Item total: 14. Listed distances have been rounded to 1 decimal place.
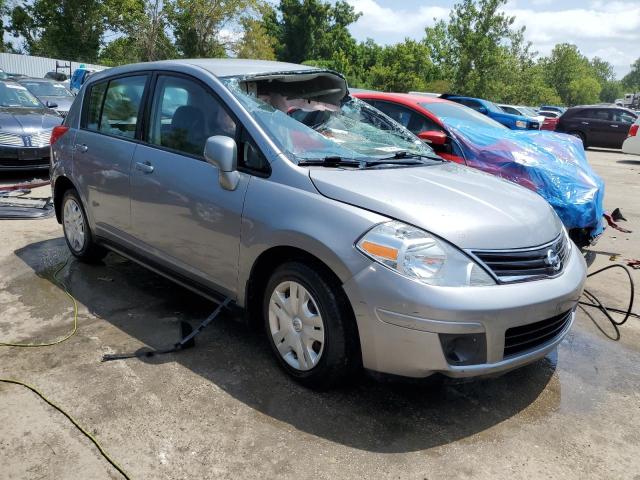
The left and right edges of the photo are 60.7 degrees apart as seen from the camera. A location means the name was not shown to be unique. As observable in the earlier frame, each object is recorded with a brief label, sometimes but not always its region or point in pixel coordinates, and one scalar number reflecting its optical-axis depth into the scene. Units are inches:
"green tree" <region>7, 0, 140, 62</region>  1454.2
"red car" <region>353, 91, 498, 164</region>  228.1
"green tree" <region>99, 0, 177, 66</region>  1493.6
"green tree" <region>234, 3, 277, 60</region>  1606.8
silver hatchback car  99.0
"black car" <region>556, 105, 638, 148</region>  779.4
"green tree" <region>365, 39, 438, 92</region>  1325.0
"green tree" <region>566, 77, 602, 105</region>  3115.2
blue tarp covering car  205.0
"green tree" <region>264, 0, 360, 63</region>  2126.0
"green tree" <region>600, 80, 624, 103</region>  5861.2
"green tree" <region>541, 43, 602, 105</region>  2856.8
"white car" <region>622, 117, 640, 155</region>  591.2
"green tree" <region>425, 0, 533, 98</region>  1252.5
